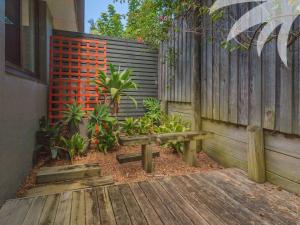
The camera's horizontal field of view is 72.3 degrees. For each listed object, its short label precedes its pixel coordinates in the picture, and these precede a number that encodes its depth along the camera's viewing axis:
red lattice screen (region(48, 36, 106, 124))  4.07
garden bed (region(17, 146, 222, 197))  2.49
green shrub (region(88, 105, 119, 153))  3.57
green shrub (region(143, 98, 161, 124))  4.89
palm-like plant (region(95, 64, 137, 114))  3.93
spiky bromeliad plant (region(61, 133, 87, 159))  3.13
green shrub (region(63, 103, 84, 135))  3.47
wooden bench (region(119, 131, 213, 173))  2.51
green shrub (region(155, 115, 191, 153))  3.32
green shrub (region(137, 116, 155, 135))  4.33
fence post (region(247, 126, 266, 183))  2.11
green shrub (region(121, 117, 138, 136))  4.27
